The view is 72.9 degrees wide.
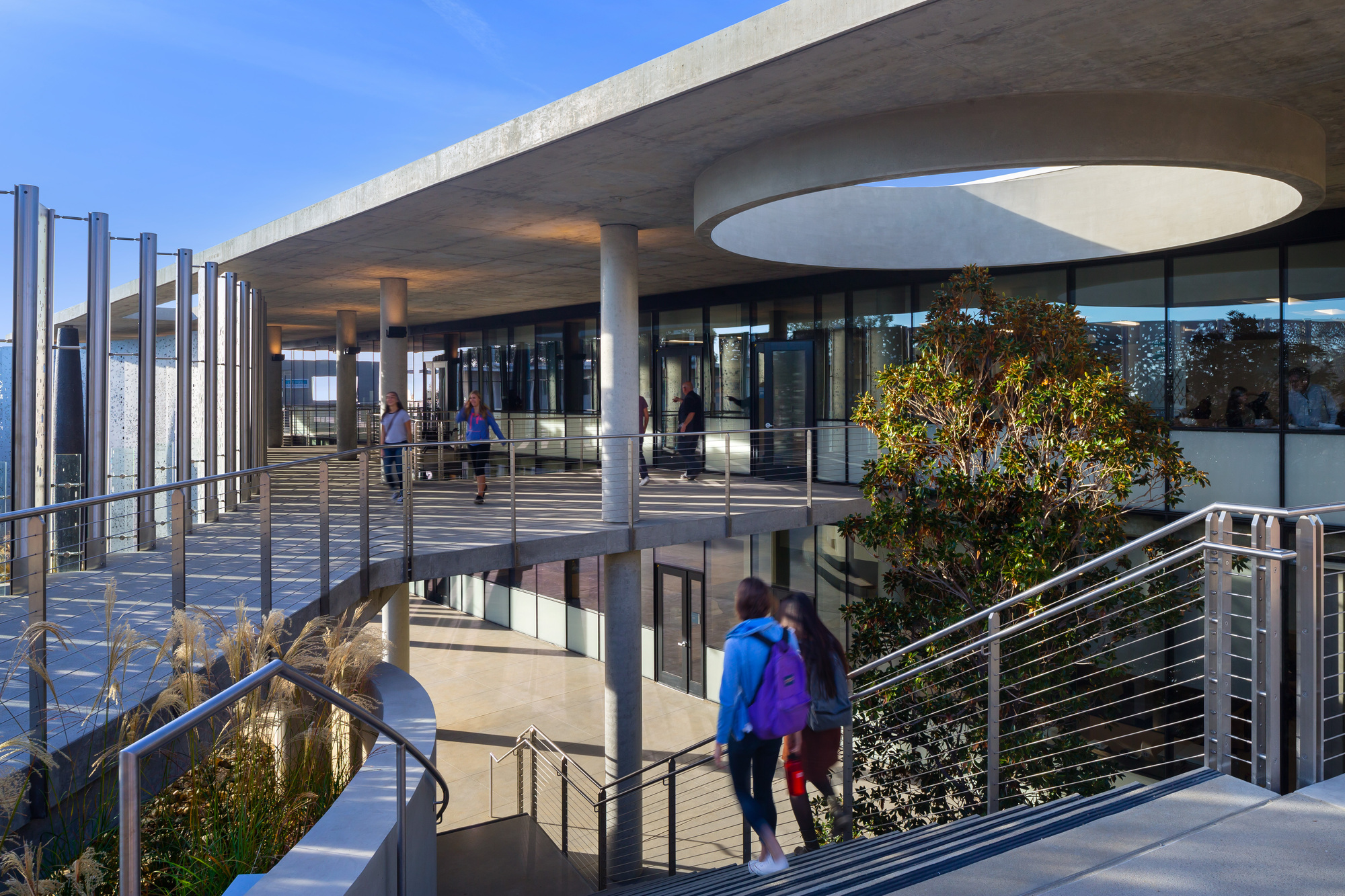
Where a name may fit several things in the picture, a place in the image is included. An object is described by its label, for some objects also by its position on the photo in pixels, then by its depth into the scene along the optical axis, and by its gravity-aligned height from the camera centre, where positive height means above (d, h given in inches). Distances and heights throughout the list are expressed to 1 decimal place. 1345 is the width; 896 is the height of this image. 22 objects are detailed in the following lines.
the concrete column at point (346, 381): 810.2 +54.9
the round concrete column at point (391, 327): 610.2 +77.4
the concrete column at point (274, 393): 973.2 +52.7
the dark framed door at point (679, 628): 635.5 -133.4
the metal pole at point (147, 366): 355.6 +30.0
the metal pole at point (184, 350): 396.5 +40.7
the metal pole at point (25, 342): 282.4 +30.8
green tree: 273.3 -18.7
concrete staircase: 101.0 -48.8
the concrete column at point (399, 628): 532.7 -111.3
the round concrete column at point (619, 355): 398.0 +38.6
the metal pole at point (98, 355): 323.3 +30.9
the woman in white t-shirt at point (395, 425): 470.3 +8.1
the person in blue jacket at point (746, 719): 163.6 -50.6
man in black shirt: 587.8 +10.5
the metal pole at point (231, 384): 455.8 +28.7
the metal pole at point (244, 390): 495.2 +28.1
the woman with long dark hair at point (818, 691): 176.2 -49.0
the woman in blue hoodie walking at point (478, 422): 481.1 +10.4
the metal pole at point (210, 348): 435.8 +45.1
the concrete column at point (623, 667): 398.0 -99.0
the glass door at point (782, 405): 597.0 +24.5
